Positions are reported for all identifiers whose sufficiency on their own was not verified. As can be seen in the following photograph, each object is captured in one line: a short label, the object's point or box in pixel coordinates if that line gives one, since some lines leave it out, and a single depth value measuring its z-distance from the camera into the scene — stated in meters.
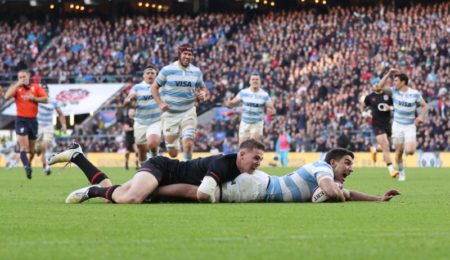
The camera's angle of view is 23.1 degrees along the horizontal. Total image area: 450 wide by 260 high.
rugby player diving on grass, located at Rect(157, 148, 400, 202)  12.84
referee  24.42
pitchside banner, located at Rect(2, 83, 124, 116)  54.12
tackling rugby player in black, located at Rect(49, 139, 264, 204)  12.53
